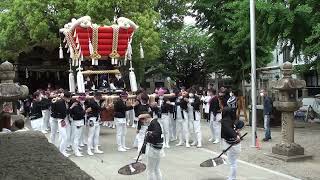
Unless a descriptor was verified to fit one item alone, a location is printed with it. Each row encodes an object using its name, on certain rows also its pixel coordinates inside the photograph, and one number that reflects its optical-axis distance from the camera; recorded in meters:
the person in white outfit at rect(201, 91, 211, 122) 13.29
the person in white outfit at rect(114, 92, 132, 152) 11.23
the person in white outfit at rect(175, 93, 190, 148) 11.99
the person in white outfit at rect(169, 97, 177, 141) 12.79
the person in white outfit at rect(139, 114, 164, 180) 7.14
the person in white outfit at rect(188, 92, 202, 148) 11.80
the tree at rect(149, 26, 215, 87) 27.53
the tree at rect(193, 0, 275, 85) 17.05
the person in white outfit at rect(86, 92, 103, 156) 10.95
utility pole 10.96
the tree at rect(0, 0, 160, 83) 19.76
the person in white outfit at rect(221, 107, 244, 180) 7.57
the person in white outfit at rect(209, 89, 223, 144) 12.11
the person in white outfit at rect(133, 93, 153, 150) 9.71
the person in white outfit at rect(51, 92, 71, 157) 10.47
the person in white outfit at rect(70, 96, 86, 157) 10.64
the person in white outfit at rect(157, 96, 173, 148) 11.83
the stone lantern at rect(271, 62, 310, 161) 9.84
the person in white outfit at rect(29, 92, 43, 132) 13.40
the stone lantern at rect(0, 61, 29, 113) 8.57
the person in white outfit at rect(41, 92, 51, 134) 14.19
